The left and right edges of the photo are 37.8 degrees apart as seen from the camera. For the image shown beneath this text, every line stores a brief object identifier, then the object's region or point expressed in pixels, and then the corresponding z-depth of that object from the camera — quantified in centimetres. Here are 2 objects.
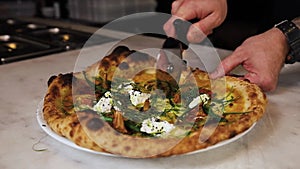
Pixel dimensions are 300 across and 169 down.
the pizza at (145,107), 64
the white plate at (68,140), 65
